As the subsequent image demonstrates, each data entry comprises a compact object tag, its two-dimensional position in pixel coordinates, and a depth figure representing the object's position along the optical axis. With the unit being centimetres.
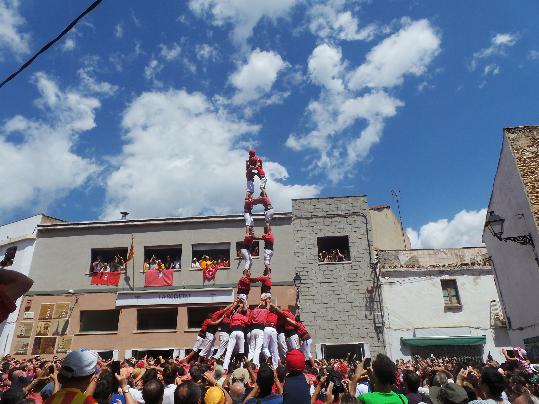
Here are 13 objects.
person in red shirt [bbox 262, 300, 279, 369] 1145
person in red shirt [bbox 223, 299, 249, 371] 1167
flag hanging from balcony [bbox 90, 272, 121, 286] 2239
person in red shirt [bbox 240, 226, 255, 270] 1401
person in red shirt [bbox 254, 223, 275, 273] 1353
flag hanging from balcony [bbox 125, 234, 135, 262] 2256
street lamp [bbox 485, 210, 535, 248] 1188
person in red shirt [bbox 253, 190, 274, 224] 1449
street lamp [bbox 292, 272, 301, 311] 2178
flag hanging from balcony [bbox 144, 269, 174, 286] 2226
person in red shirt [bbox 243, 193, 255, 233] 1429
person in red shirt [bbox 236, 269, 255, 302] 1288
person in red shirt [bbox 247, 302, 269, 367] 1141
